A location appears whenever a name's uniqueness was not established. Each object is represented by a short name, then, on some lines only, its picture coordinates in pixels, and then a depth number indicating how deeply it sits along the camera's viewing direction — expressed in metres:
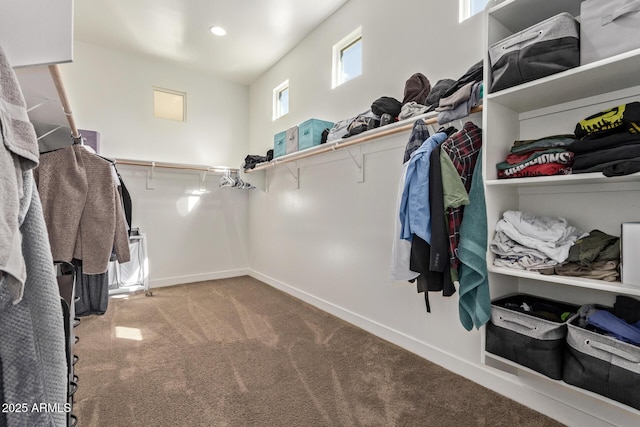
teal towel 1.50
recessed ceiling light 3.38
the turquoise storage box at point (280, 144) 3.50
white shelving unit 1.33
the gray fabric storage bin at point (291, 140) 3.28
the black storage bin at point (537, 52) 1.26
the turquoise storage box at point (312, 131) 3.02
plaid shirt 1.56
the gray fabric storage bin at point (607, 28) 1.12
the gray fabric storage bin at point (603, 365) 1.11
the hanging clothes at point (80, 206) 1.48
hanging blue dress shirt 1.57
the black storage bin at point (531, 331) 1.33
